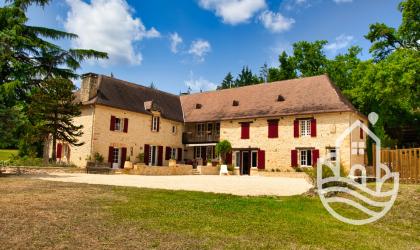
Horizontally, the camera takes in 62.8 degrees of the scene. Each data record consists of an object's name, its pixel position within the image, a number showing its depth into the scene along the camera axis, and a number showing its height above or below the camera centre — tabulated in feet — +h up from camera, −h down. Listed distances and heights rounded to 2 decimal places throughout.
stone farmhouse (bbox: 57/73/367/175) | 78.18 +8.83
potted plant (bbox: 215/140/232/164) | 90.12 +3.34
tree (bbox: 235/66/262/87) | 184.12 +46.07
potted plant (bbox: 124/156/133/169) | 71.02 -1.36
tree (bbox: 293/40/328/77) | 118.11 +36.23
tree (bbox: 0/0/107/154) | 67.92 +22.62
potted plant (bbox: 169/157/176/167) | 82.52 -0.87
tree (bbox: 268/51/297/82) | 122.52 +33.28
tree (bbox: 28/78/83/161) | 67.67 +9.80
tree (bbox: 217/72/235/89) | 220.21 +51.54
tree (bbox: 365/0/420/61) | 73.05 +29.60
